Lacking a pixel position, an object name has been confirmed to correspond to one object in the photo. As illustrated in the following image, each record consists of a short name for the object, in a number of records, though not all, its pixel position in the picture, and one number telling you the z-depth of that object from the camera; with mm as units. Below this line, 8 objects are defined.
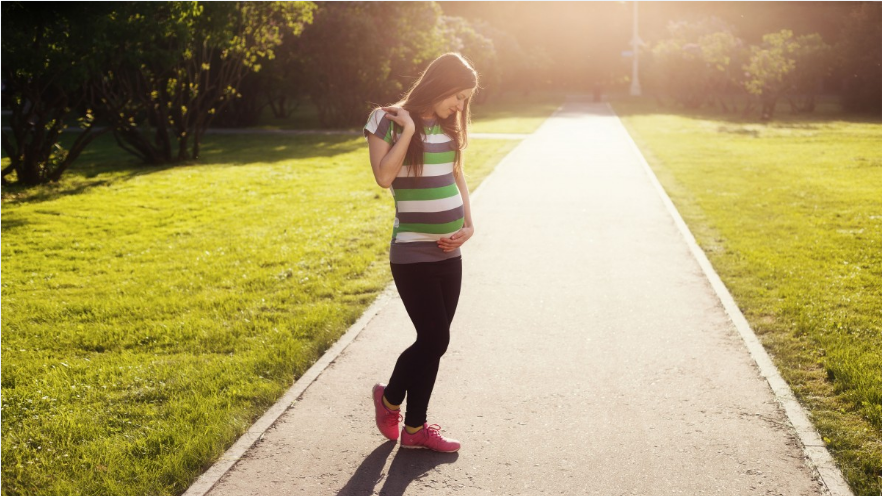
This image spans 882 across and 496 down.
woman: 3826
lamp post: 47188
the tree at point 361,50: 26906
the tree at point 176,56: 14941
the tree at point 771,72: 32250
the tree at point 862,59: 29844
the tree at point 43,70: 12820
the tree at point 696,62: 37031
